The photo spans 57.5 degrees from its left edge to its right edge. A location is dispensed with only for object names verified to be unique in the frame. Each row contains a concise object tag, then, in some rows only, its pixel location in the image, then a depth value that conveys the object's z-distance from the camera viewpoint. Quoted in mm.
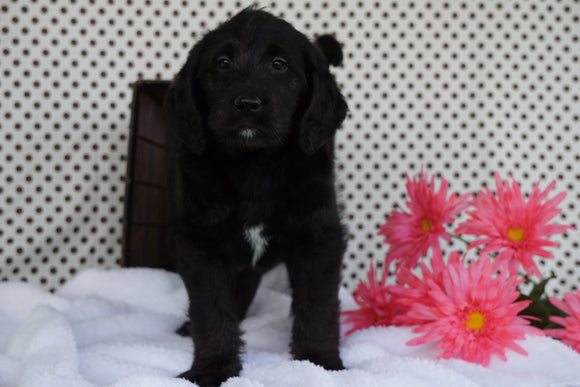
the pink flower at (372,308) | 1434
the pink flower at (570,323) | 1196
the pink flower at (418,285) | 1237
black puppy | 1147
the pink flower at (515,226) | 1245
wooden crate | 1598
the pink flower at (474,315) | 1138
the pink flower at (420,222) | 1404
